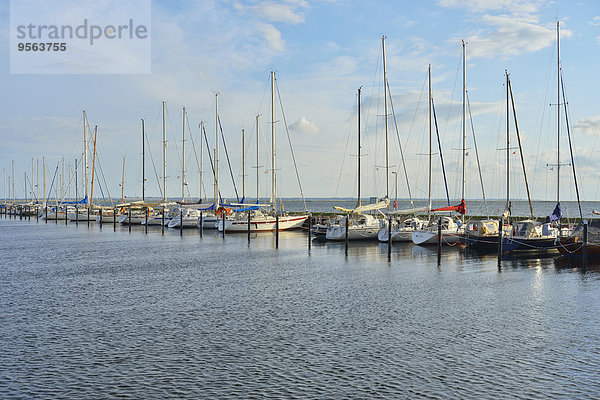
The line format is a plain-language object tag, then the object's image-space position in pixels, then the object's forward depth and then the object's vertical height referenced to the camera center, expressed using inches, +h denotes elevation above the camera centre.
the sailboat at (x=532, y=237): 1443.2 -126.9
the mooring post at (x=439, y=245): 1277.1 -133.9
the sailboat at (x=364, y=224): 1852.9 -110.8
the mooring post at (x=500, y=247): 1203.1 -129.1
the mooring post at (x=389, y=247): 1359.0 -146.1
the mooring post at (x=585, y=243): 1177.4 -116.9
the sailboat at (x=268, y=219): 2310.5 -115.3
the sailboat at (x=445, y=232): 1697.8 -128.3
